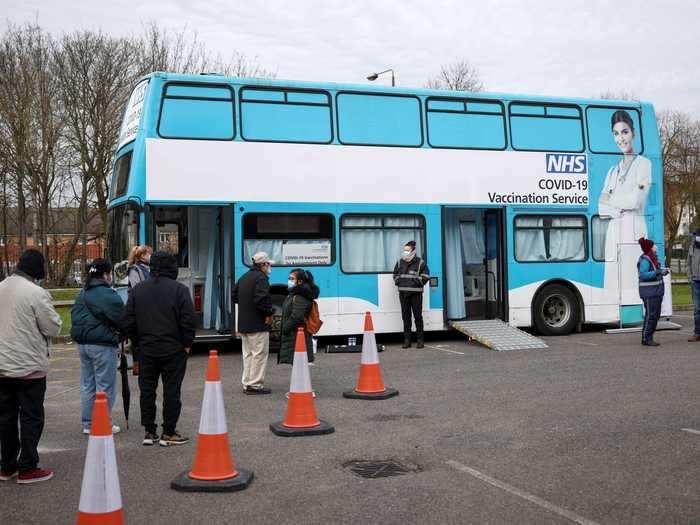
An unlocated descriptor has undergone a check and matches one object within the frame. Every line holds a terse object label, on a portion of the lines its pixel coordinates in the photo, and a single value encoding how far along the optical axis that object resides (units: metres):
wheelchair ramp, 13.45
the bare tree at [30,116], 32.78
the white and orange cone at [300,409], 7.30
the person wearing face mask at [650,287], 13.43
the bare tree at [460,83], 43.47
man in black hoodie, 6.96
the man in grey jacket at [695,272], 13.53
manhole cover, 5.94
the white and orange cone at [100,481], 4.36
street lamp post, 27.12
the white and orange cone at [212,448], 5.64
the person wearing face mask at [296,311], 9.57
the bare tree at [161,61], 34.72
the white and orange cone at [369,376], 9.01
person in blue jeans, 7.30
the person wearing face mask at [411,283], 13.64
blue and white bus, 13.02
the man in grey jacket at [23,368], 5.93
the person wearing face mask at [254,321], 9.35
